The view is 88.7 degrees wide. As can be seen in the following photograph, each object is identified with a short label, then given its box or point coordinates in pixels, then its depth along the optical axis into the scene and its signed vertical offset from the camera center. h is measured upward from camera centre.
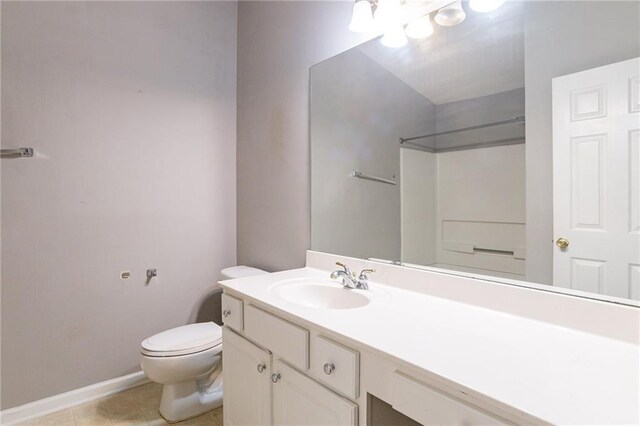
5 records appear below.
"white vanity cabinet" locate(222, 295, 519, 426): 0.71 -0.47
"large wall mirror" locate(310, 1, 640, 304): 0.87 +0.22
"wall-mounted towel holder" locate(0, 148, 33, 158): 1.60 +0.30
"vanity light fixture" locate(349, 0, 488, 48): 1.24 +0.81
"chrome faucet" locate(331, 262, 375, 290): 1.33 -0.27
